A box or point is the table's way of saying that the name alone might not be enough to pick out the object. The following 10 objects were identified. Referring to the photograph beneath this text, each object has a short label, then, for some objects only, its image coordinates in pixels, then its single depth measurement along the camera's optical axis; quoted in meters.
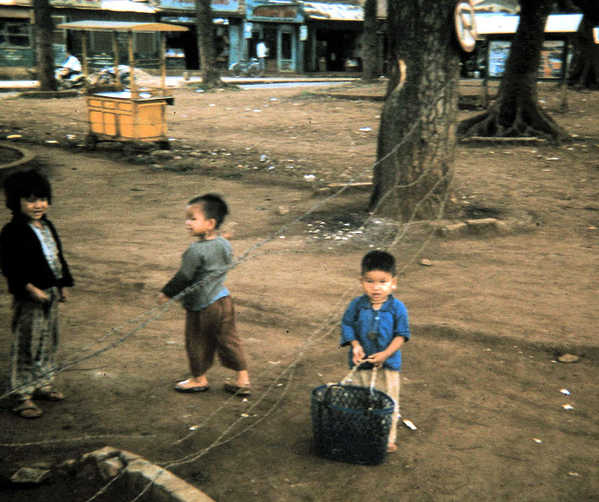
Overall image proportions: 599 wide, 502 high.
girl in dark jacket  3.54
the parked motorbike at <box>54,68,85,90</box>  24.67
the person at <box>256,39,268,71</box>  34.78
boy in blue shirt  3.17
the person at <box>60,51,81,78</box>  24.94
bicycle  34.34
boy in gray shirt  3.69
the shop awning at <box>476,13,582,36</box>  17.44
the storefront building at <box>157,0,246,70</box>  34.38
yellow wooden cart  12.12
